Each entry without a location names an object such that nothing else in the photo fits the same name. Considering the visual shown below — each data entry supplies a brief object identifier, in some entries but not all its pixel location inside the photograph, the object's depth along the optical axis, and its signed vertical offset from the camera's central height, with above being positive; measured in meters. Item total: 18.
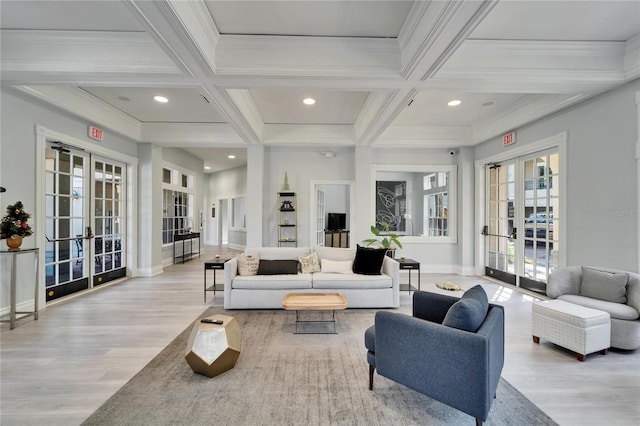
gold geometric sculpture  2.34 -1.08
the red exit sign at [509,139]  5.11 +1.38
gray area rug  1.90 -1.31
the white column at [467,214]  6.23 +0.04
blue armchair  1.67 -0.86
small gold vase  3.34 -0.30
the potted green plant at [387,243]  4.92 -0.46
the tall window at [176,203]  7.43 +0.35
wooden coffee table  3.15 -0.96
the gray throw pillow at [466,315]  1.80 -0.62
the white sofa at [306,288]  3.96 -0.98
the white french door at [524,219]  4.54 -0.06
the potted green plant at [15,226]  3.29 -0.12
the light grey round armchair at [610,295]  2.75 -0.83
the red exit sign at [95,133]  4.83 +1.39
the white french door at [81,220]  4.36 -0.07
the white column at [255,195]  6.06 +0.43
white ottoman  2.63 -1.03
